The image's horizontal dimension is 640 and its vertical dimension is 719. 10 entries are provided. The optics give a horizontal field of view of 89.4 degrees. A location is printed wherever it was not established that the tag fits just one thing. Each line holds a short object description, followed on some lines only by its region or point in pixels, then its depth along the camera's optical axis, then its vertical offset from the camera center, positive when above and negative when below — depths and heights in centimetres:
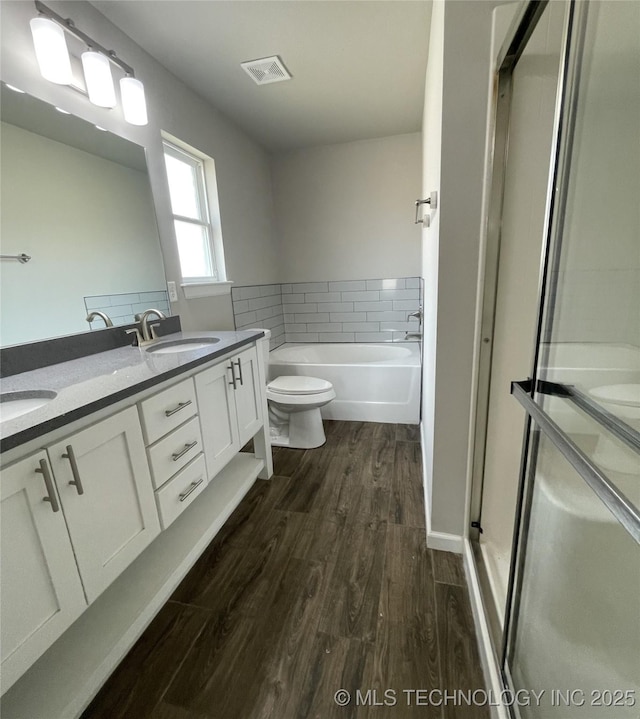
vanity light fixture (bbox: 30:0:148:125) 122 +94
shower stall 55 -20
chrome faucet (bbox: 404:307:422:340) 322 -56
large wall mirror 123 +31
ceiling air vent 189 +127
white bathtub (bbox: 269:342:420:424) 266 -88
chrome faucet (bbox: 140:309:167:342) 168 -18
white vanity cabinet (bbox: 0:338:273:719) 73 -67
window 215 +46
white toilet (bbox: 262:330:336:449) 232 -87
